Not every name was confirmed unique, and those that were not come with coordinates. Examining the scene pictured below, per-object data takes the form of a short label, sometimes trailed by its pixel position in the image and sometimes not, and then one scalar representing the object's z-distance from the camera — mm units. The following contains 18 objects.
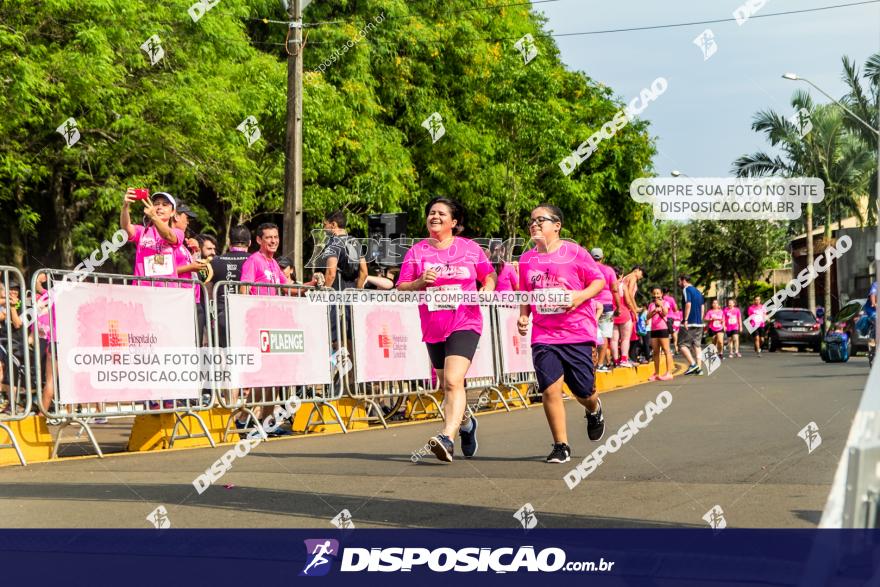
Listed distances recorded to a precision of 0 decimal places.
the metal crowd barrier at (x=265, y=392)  10734
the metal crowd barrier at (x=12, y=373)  8914
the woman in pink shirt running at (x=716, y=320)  29594
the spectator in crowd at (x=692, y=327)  22817
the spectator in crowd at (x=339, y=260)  12625
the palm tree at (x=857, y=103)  16702
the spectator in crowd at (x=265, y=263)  11641
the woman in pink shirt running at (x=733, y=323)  34625
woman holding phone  10523
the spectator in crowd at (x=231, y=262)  10852
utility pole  18453
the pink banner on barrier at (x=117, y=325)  9156
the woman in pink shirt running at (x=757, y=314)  34744
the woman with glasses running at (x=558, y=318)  8617
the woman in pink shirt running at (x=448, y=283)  8789
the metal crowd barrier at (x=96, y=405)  9086
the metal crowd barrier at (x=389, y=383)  12320
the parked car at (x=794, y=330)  41781
